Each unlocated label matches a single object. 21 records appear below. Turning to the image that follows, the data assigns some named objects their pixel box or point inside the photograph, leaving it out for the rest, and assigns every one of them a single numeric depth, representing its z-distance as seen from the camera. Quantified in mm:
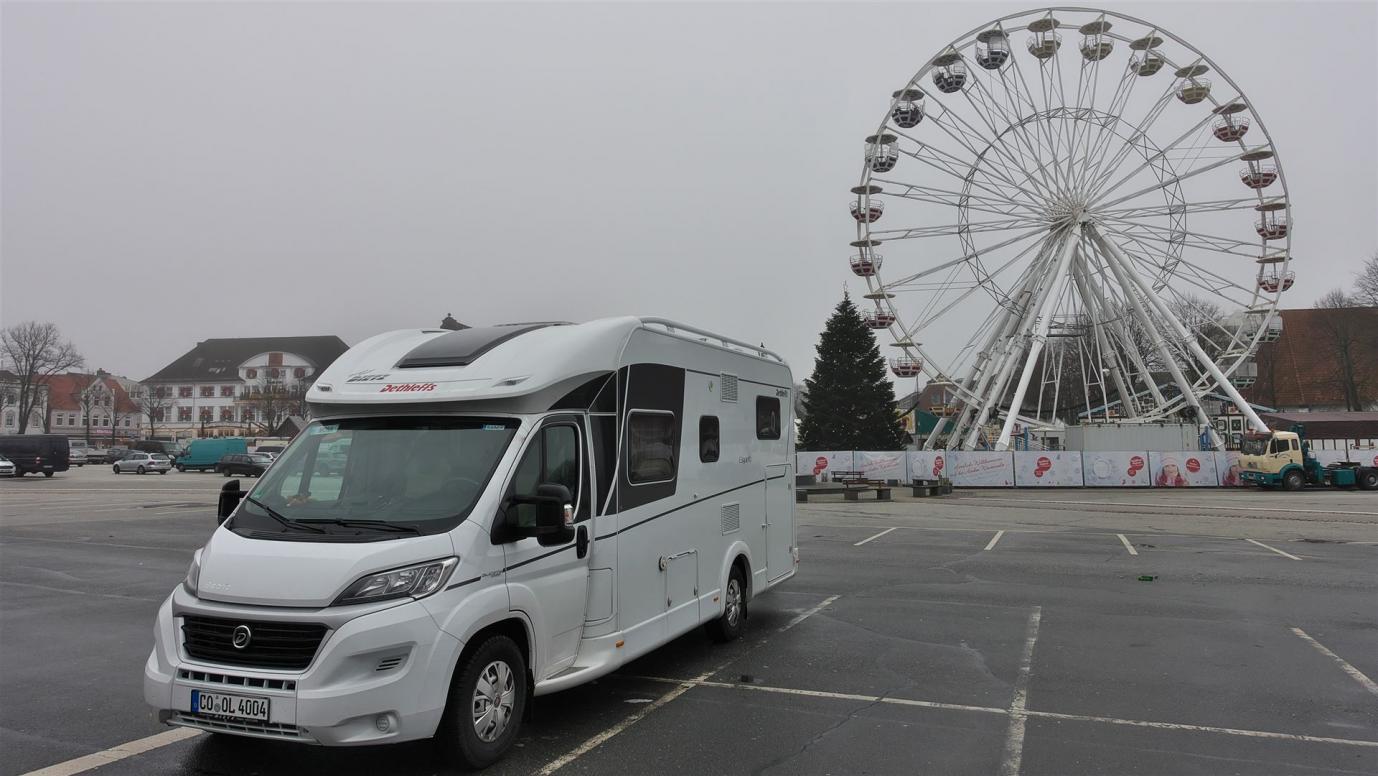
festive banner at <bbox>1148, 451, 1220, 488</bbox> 37594
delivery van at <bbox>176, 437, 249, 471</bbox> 55125
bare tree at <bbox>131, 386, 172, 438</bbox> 94125
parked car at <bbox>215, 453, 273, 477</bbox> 46219
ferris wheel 35938
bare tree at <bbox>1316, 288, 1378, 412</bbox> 57781
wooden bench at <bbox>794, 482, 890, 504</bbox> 29516
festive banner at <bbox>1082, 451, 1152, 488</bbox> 37688
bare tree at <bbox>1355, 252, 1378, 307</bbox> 55562
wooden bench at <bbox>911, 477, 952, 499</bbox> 33156
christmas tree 48906
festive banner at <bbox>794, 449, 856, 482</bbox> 40000
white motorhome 4297
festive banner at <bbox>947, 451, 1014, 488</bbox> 38375
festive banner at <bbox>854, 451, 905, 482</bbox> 39219
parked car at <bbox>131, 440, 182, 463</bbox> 72625
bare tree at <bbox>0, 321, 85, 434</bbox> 73750
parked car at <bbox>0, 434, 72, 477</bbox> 45500
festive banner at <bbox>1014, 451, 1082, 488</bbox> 38281
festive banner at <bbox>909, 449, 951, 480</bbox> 38656
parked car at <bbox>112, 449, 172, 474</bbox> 50781
